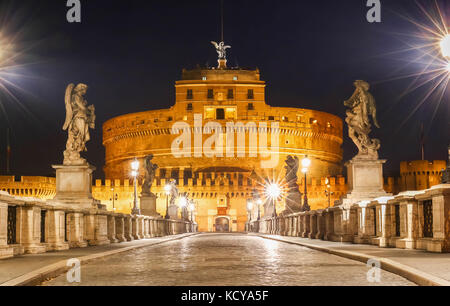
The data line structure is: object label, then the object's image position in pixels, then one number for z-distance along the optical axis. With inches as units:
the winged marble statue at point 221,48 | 4234.7
